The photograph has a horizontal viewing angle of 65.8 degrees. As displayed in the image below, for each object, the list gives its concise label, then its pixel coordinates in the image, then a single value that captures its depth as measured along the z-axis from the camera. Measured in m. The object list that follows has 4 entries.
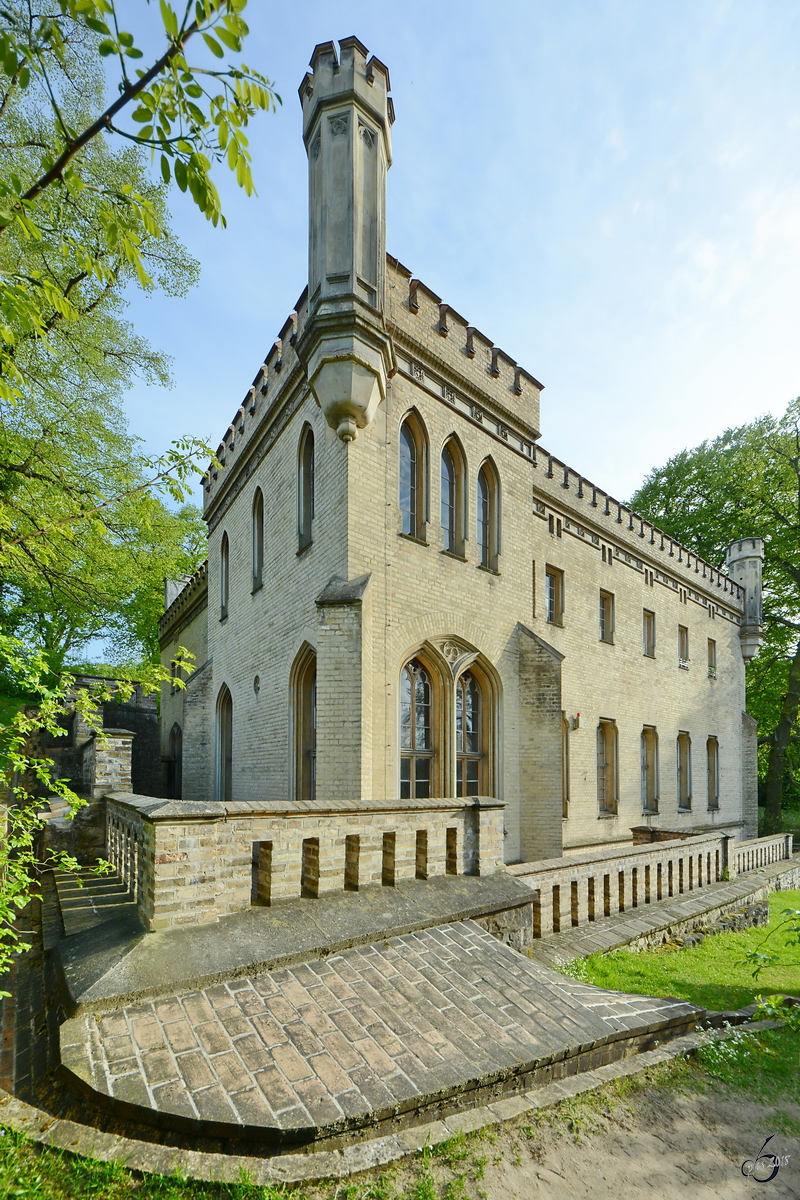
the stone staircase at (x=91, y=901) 4.48
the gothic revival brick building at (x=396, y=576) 8.54
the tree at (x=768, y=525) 27.11
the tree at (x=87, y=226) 2.29
